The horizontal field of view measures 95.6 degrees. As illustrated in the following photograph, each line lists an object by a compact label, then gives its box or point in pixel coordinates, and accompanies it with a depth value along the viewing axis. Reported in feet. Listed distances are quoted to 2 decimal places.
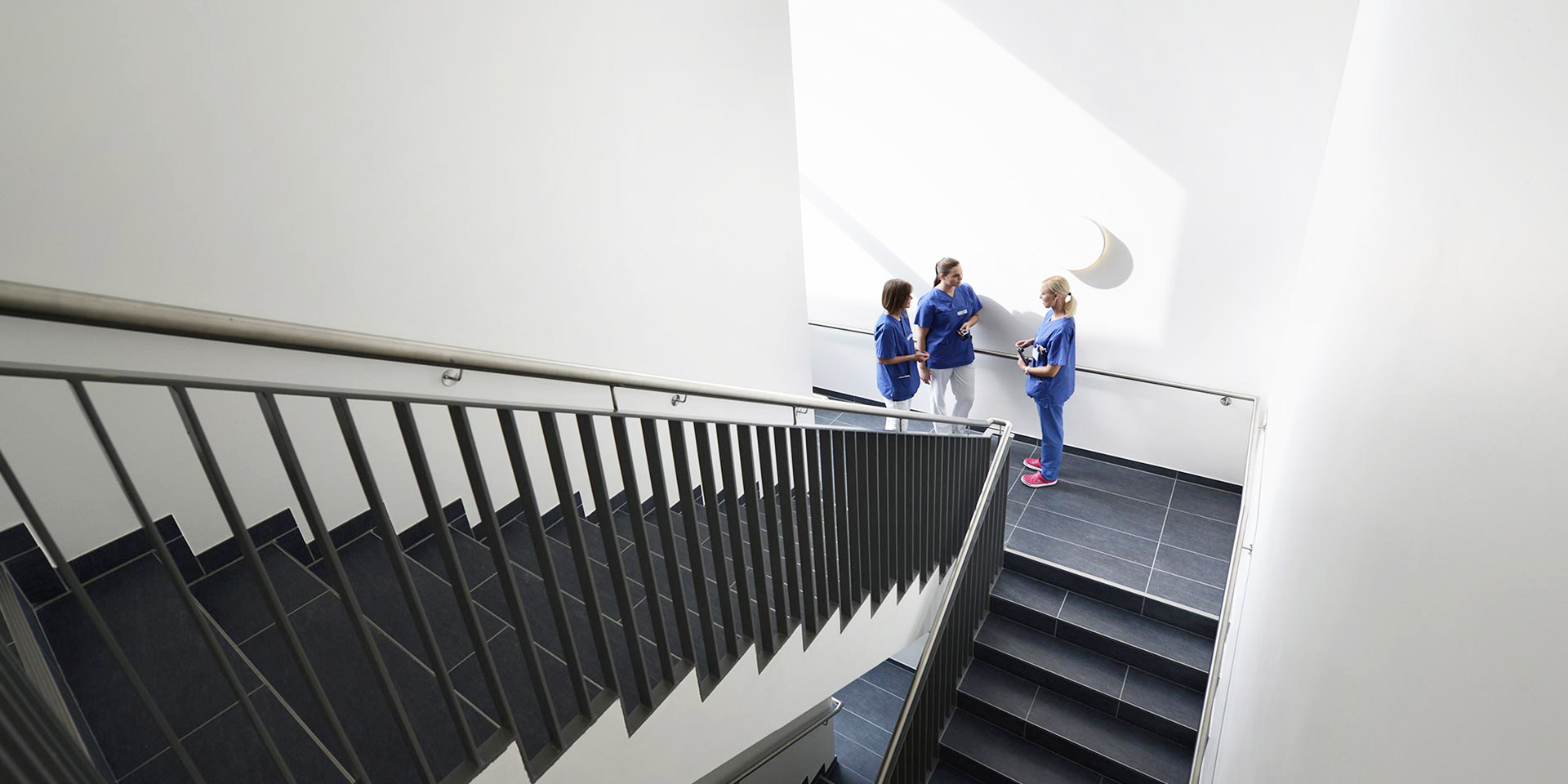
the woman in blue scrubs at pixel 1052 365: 17.92
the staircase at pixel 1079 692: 15.20
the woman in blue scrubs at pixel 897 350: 18.89
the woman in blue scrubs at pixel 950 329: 19.39
